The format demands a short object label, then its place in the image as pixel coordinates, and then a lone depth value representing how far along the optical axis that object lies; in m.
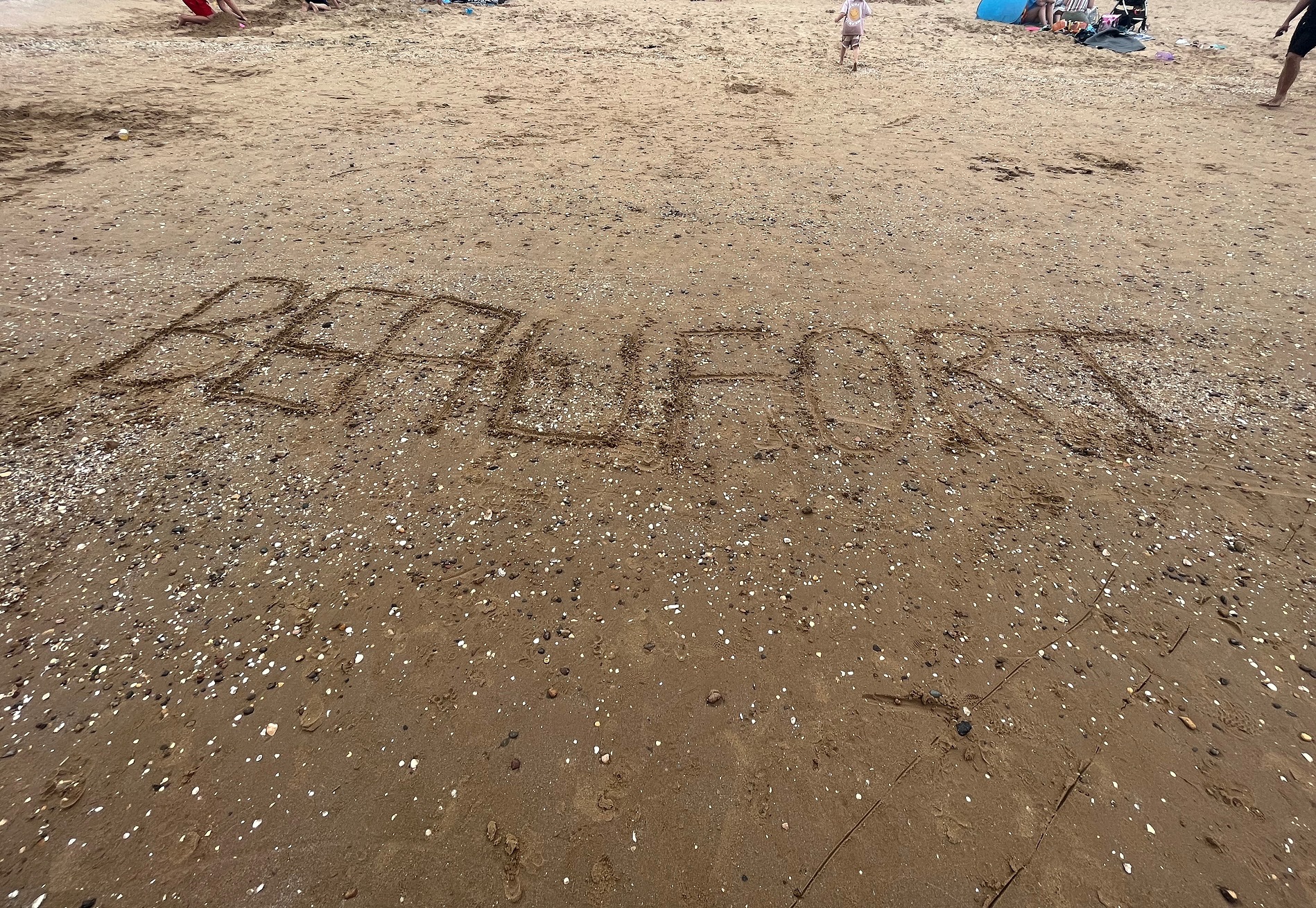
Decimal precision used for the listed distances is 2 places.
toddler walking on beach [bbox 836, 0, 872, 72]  8.39
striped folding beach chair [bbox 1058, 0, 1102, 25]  10.45
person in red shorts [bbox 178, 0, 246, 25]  9.70
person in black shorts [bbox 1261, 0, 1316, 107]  6.77
